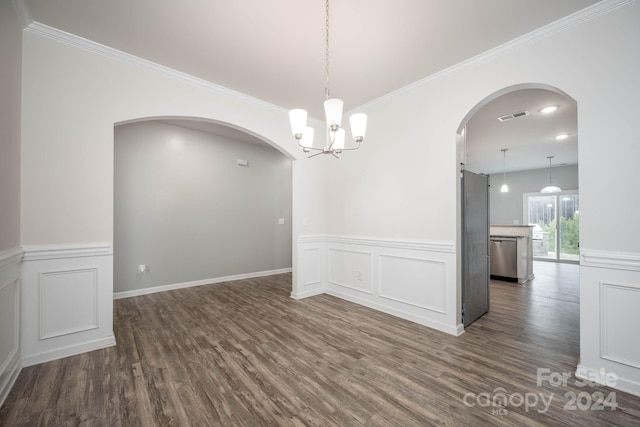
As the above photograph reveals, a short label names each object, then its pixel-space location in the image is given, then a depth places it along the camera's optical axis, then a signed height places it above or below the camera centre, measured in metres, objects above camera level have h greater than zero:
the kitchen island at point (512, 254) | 5.45 -0.87
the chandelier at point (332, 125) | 2.03 +0.71
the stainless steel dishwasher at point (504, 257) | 5.49 -0.93
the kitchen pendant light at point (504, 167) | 6.72 +1.51
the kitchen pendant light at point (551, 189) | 8.34 +0.75
